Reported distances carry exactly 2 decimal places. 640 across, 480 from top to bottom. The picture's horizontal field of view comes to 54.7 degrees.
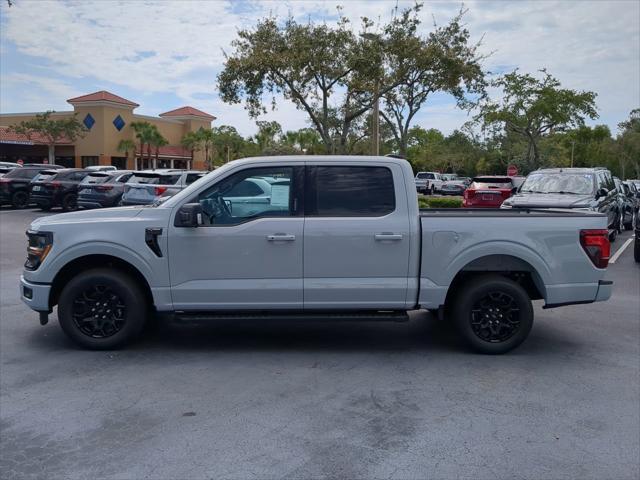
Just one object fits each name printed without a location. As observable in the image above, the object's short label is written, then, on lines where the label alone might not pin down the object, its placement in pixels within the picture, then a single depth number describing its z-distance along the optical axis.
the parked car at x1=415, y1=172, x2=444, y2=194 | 45.34
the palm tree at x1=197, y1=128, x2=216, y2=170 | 55.97
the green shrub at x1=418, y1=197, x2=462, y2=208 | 23.25
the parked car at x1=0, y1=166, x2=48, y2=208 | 24.14
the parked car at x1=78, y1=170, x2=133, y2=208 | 20.31
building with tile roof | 48.22
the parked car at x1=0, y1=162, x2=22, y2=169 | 29.82
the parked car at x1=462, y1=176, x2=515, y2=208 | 20.05
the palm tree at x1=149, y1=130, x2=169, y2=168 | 50.16
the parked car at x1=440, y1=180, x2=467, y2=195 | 44.34
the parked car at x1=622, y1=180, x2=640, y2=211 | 20.77
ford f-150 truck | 5.97
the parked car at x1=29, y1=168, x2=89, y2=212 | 22.61
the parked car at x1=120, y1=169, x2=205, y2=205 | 17.77
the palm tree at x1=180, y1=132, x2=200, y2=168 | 55.44
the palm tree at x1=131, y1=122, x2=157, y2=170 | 49.88
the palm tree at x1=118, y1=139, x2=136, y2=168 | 49.19
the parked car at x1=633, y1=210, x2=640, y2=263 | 12.83
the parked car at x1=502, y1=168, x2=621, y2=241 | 13.63
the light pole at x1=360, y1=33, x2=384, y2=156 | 23.62
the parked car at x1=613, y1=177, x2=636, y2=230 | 17.76
